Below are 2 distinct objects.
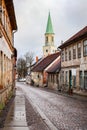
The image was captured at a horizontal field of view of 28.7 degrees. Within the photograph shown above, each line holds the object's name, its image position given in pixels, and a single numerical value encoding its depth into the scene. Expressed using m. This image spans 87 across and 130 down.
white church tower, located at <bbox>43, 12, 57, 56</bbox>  60.77
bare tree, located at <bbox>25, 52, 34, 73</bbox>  59.30
